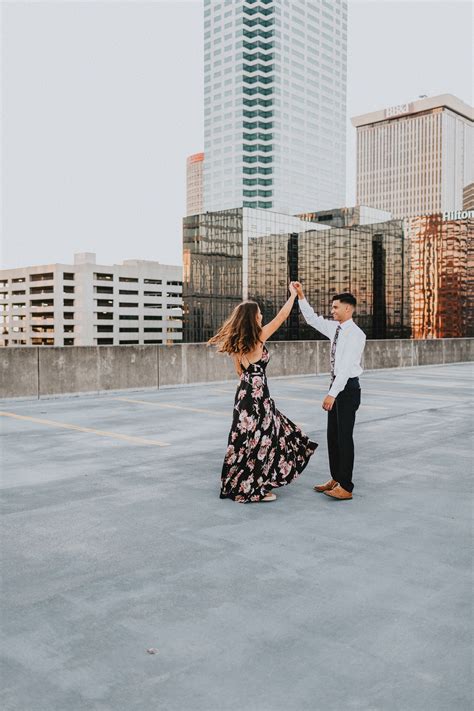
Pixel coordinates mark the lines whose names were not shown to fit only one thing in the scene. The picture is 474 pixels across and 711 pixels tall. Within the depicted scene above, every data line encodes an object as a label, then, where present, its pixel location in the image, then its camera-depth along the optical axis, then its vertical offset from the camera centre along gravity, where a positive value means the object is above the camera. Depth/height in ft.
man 19.30 -1.40
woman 19.15 -2.12
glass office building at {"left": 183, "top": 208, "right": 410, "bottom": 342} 355.15 +40.84
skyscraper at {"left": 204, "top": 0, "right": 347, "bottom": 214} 615.57 +222.43
